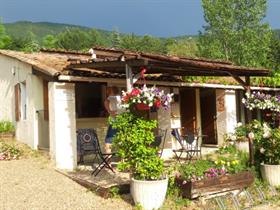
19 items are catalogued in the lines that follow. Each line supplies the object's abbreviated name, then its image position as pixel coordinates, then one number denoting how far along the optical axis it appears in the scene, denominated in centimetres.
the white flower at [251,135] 974
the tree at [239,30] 3575
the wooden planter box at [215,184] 741
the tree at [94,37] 6334
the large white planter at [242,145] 1282
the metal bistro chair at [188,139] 1106
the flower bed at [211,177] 747
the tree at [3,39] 3104
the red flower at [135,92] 715
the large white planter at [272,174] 876
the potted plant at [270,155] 878
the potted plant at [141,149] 694
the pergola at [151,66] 771
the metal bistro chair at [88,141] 937
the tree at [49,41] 3694
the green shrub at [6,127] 1355
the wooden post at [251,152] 958
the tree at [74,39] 5860
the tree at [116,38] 6256
